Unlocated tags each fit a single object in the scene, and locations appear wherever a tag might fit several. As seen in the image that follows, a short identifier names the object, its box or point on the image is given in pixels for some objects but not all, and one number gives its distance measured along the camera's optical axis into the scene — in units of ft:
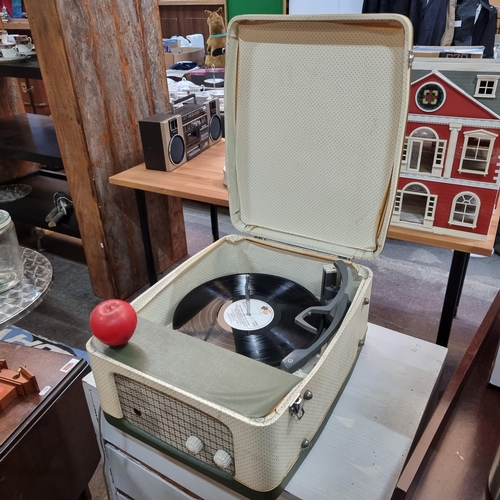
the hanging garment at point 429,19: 9.59
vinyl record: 2.62
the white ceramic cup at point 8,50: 6.07
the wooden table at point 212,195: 3.67
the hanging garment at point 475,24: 9.47
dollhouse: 3.13
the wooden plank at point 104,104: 4.99
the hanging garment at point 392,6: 10.00
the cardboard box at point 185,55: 12.10
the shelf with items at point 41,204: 6.79
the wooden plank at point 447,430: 1.66
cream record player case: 1.91
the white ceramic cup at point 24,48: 6.27
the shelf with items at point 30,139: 6.16
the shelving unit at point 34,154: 5.86
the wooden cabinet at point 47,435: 2.79
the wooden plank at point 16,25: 13.82
